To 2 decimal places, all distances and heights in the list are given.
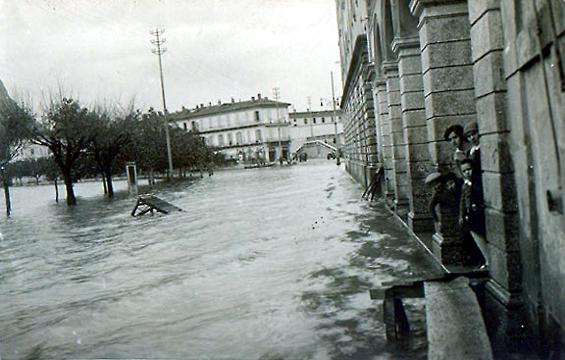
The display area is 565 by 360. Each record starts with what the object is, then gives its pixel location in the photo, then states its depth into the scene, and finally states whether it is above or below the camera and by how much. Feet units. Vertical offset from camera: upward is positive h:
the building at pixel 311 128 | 294.66 +19.28
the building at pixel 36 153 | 236.43 +16.25
